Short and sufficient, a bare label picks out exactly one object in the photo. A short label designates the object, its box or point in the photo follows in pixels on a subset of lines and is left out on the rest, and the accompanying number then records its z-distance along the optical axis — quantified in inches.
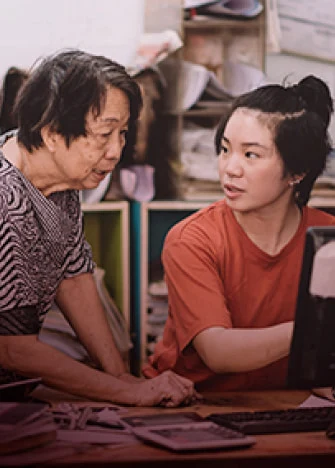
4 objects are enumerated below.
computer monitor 82.6
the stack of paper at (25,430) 82.0
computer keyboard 84.8
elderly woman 91.6
